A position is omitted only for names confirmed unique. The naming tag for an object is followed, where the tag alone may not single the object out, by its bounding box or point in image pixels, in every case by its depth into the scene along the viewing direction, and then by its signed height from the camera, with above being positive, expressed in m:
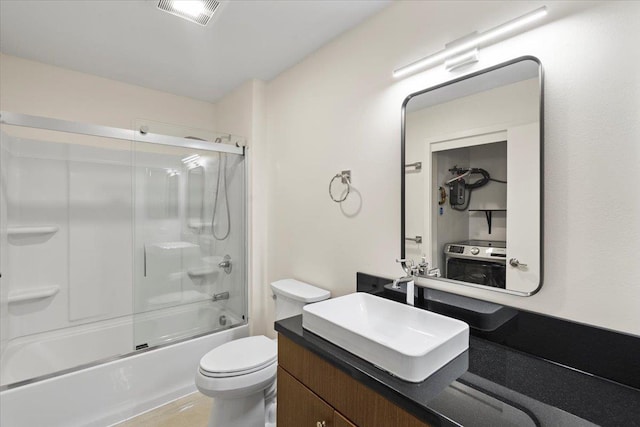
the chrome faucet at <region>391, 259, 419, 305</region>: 1.37 -0.31
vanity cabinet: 0.88 -0.64
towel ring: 1.85 +0.20
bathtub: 1.68 -1.08
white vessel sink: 0.89 -0.46
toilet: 1.58 -0.90
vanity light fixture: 1.09 +0.71
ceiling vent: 1.59 +1.12
